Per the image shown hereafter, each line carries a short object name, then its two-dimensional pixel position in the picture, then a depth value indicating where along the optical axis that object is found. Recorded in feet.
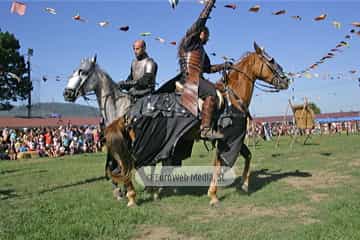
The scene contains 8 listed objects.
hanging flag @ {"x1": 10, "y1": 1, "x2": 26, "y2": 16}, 25.03
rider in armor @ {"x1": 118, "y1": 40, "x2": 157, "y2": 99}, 23.31
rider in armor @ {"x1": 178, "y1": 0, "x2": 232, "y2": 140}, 21.66
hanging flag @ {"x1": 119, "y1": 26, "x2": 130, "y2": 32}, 32.09
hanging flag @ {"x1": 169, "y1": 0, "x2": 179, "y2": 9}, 22.52
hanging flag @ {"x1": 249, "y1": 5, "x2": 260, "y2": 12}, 32.30
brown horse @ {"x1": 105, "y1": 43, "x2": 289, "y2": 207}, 21.97
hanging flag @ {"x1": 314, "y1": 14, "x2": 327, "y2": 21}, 33.26
